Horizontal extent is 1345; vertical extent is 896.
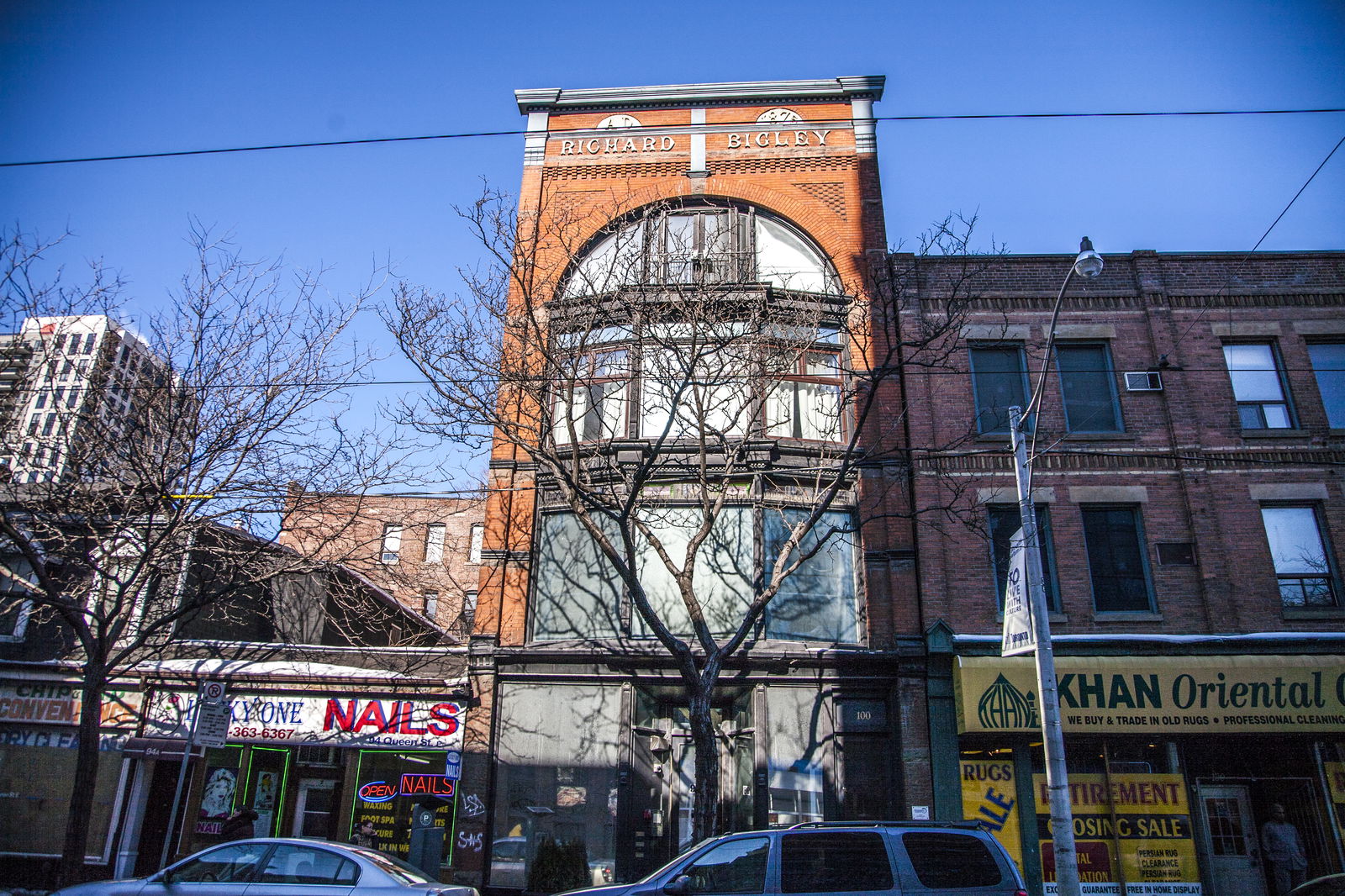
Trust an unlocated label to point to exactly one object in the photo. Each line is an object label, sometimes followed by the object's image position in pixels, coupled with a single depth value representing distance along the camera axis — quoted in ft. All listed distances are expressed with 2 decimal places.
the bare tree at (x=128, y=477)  42.22
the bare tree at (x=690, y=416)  45.06
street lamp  34.14
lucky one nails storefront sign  50.14
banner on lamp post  38.04
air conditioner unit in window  54.70
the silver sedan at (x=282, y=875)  29.45
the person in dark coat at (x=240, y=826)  39.17
